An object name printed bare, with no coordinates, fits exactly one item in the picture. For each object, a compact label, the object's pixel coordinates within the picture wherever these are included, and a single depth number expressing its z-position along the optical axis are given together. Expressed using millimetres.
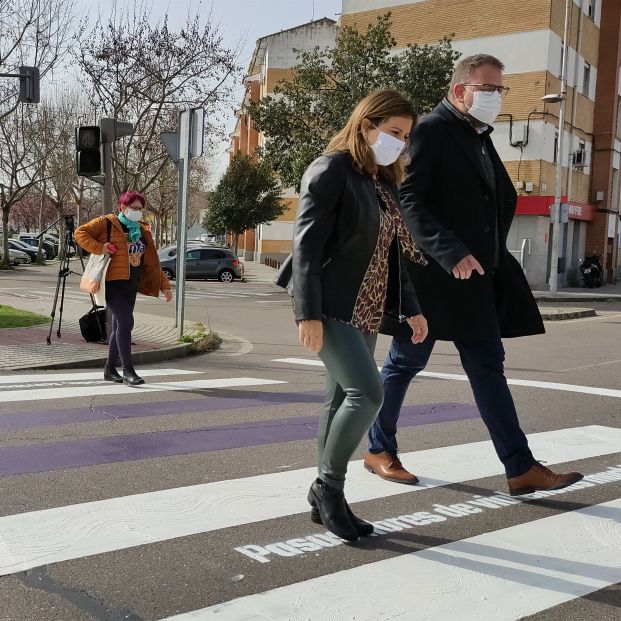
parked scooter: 32906
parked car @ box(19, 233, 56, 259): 53750
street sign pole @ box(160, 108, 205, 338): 11477
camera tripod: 10474
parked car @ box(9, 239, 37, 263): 45594
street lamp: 24614
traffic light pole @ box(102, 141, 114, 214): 10750
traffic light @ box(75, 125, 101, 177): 10625
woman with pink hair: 7473
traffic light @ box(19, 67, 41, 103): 20547
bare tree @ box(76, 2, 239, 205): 29188
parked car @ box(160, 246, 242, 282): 32281
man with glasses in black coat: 4160
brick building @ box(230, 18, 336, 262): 50969
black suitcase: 10523
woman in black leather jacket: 3434
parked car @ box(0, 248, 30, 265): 44062
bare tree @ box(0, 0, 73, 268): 29109
